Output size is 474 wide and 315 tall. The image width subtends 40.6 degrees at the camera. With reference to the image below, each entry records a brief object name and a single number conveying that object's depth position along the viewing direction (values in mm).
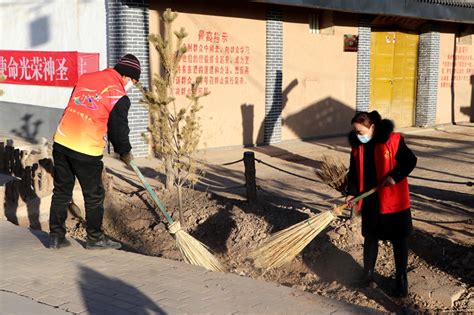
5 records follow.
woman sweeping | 5027
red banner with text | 12297
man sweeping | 5465
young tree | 7062
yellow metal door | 17000
